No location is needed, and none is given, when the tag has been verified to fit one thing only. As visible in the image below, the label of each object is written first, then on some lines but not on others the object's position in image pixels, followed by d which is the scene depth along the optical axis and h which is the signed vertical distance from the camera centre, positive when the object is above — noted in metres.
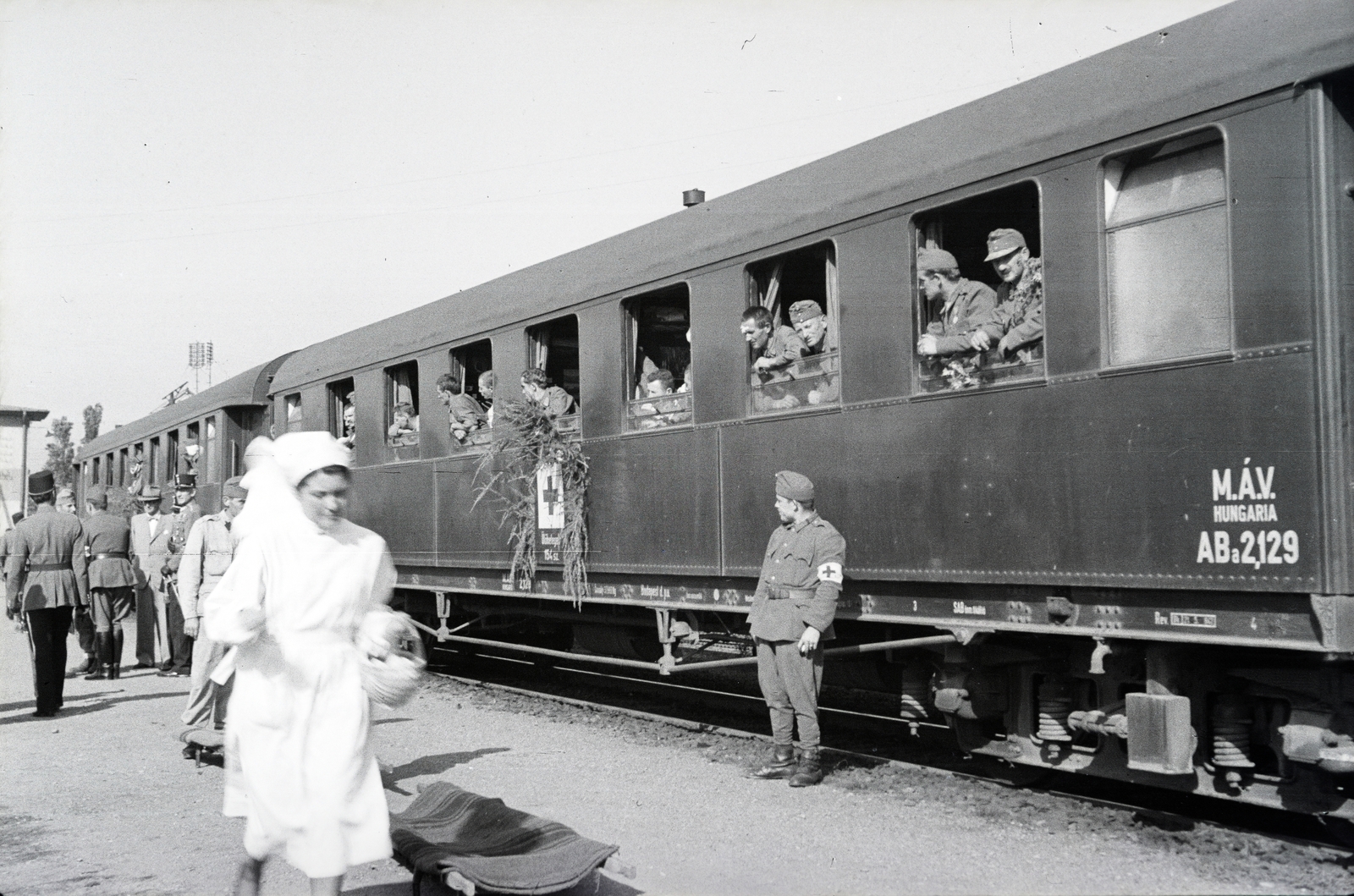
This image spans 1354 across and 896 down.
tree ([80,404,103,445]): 68.75 +5.76
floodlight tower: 74.00 +10.09
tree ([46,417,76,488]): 59.41 +3.80
